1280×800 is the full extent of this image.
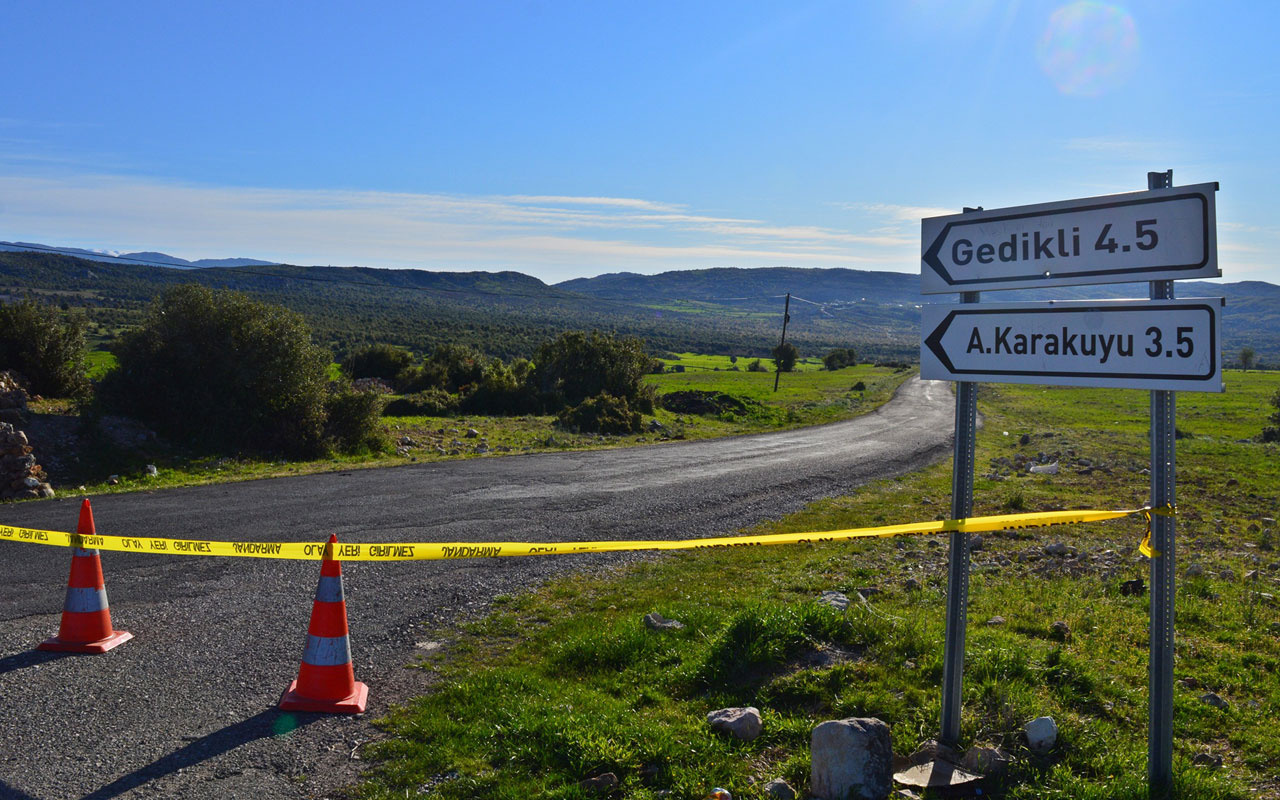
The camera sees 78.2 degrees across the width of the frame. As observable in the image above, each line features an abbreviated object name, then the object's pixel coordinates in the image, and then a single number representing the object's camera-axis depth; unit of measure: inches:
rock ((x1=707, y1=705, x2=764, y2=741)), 172.7
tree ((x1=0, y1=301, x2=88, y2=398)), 637.9
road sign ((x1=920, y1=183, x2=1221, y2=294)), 134.6
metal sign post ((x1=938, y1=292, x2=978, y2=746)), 164.2
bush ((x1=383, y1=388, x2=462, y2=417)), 1099.9
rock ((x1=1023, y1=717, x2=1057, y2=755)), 161.2
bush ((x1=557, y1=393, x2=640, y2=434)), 1006.4
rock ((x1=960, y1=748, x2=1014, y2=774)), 155.0
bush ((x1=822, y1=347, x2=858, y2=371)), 3408.0
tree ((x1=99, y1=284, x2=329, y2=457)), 656.4
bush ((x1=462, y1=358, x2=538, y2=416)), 1180.5
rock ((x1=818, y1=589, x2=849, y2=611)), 249.6
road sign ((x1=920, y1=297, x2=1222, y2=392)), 133.6
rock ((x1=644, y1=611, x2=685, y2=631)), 240.4
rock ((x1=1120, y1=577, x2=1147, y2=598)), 282.8
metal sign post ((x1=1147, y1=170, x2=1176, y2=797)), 141.8
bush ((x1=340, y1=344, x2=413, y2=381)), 1427.2
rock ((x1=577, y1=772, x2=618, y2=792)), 153.7
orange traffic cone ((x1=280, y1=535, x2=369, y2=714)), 194.2
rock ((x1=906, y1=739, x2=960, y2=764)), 159.6
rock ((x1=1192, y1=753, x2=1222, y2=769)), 161.5
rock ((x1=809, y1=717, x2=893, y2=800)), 147.8
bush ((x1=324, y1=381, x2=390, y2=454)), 733.3
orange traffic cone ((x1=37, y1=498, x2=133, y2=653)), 229.9
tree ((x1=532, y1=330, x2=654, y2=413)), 1216.2
